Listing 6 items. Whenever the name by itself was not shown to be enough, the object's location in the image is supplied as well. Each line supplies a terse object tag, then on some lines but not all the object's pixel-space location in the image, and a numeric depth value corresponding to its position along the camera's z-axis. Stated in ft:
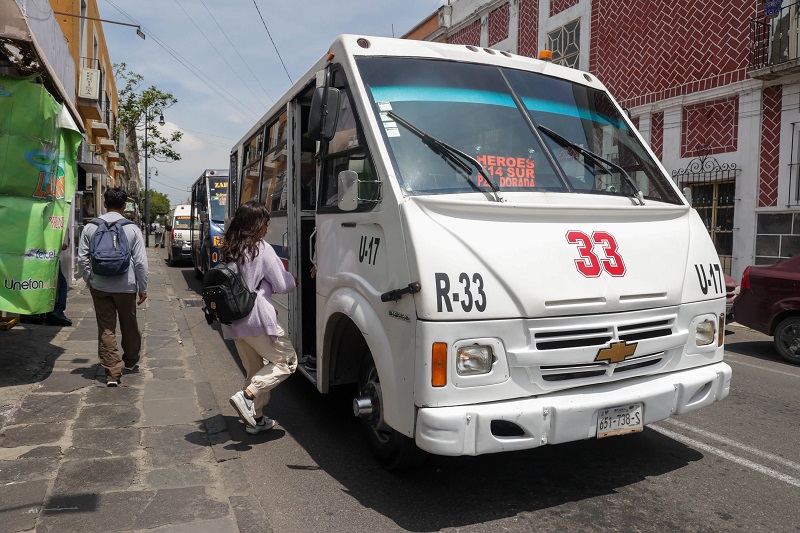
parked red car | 24.93
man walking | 19.01
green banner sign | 17.94
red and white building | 40.06
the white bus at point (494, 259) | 10.40
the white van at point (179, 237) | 69.10
